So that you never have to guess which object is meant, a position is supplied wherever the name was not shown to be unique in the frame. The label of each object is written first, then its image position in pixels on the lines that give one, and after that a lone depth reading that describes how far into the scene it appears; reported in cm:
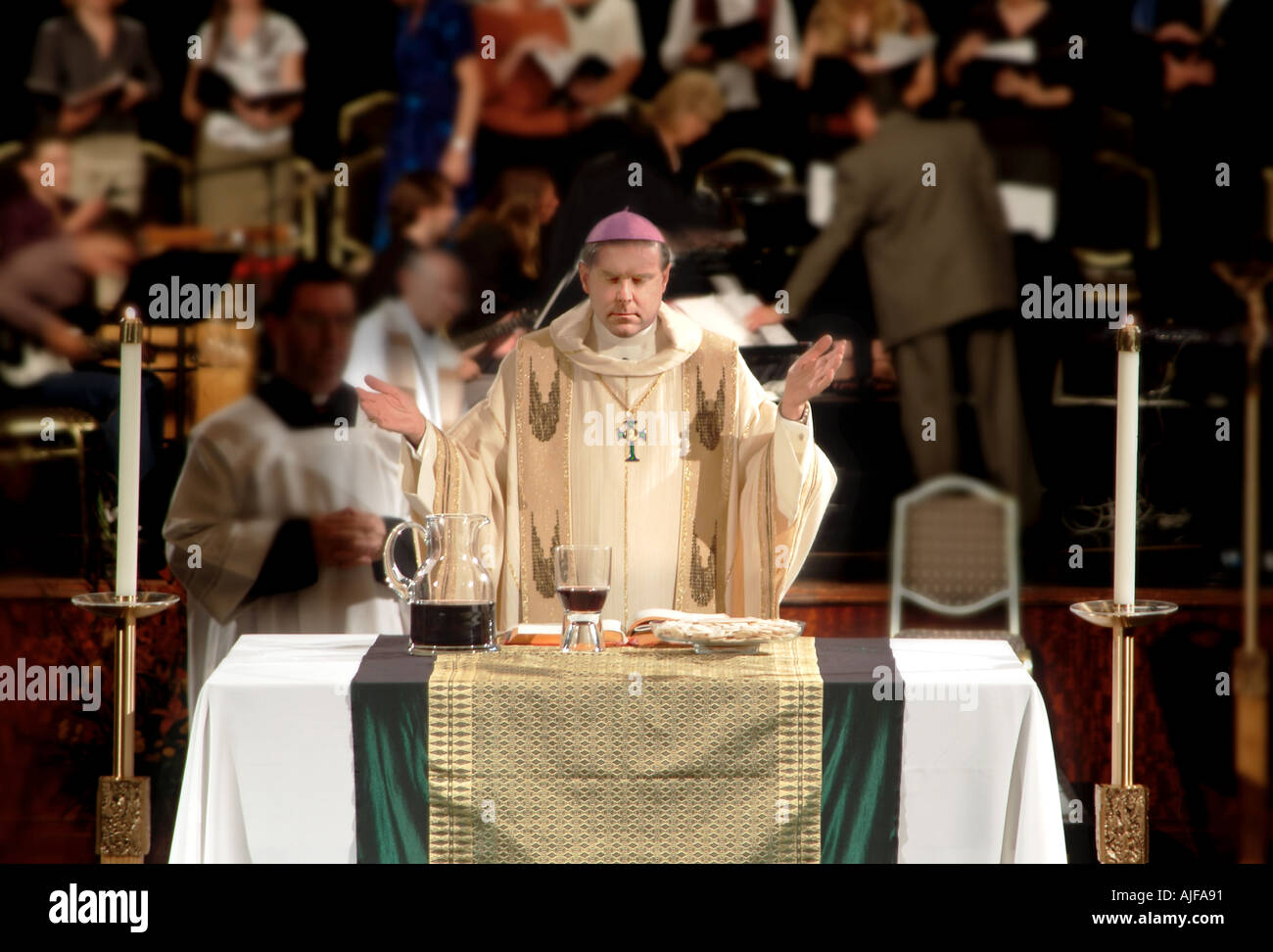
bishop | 843
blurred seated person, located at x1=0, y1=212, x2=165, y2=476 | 1019
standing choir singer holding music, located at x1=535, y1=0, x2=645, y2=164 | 1031
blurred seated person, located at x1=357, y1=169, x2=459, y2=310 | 1030
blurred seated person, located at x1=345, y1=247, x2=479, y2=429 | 1031
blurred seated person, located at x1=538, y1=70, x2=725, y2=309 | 1027
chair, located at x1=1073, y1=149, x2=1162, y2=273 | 1024
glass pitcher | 570
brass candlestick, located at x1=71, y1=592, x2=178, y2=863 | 546
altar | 540
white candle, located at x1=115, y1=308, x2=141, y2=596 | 546
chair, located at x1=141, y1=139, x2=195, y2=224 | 1027
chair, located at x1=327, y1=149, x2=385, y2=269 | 1029
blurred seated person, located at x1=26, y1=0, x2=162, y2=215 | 1029
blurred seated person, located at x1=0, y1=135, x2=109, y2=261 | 1030
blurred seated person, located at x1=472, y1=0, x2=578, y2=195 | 1028
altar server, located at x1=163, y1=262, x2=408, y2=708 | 1018
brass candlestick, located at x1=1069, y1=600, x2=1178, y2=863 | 542
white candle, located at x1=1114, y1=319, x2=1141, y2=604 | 546
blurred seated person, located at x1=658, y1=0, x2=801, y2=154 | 1026
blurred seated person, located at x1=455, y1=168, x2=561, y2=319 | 1027
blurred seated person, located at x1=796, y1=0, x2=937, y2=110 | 1030
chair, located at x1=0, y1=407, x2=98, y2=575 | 1016
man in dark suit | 1034
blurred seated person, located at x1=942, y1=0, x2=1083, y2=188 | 1027
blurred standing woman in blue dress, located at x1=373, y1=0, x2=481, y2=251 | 1022
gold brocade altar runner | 539
